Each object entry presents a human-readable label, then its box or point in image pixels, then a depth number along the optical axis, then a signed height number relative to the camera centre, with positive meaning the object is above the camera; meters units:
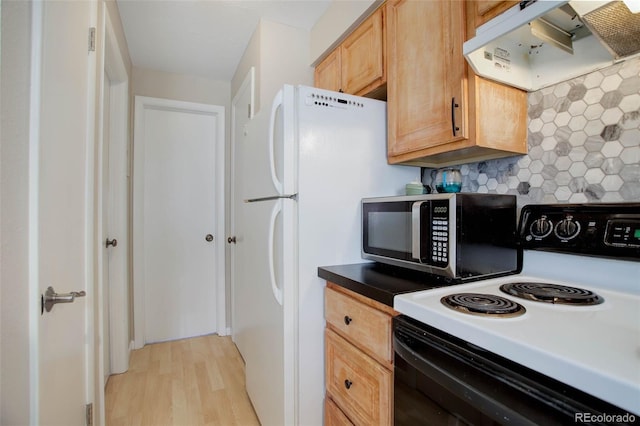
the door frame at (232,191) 2.84 +0.22
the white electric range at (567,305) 0.52 -0.25
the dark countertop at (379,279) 1.00 -0.25
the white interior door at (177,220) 2.74 -0.05
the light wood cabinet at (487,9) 1.00 +0.71
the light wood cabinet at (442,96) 1.12 +0.47
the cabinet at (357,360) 1.00 -0.55
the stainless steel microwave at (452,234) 1.03 -0.08
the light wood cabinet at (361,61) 1.54 +0.88
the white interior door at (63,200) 0.83 +0.05
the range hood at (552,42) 0.84 +0.56
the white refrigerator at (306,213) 1.35 +0.01
